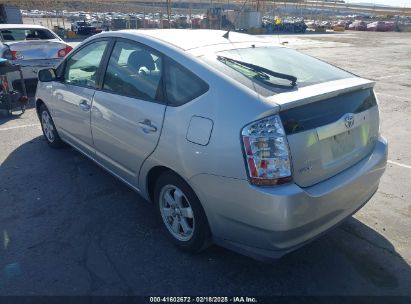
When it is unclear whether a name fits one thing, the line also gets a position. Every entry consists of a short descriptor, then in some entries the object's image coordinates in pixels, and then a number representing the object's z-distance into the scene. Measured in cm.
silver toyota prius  230
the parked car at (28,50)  812
